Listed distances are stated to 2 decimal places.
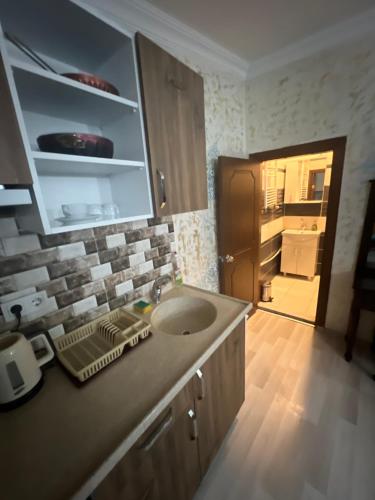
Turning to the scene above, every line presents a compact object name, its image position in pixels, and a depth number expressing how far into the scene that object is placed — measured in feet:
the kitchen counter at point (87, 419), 1.60
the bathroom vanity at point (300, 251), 10.80
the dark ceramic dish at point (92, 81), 2.30
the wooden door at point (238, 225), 5.89
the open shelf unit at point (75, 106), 2.05
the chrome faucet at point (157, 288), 4.20
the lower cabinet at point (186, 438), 1.99
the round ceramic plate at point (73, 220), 2.57
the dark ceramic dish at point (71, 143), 2.23
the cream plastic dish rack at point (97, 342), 2.54
